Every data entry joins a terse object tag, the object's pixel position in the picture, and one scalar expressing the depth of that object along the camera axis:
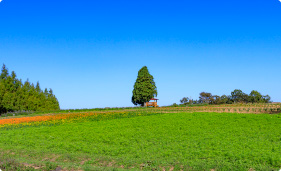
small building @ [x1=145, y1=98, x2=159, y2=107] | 47.17
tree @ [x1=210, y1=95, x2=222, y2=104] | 50.57
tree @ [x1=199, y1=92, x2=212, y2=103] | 52.94
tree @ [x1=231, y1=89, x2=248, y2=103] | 49.12
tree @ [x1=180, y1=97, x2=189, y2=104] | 52.56
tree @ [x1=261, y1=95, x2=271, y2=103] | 46.59
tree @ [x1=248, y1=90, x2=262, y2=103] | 47.72
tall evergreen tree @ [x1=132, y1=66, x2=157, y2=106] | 51.97
